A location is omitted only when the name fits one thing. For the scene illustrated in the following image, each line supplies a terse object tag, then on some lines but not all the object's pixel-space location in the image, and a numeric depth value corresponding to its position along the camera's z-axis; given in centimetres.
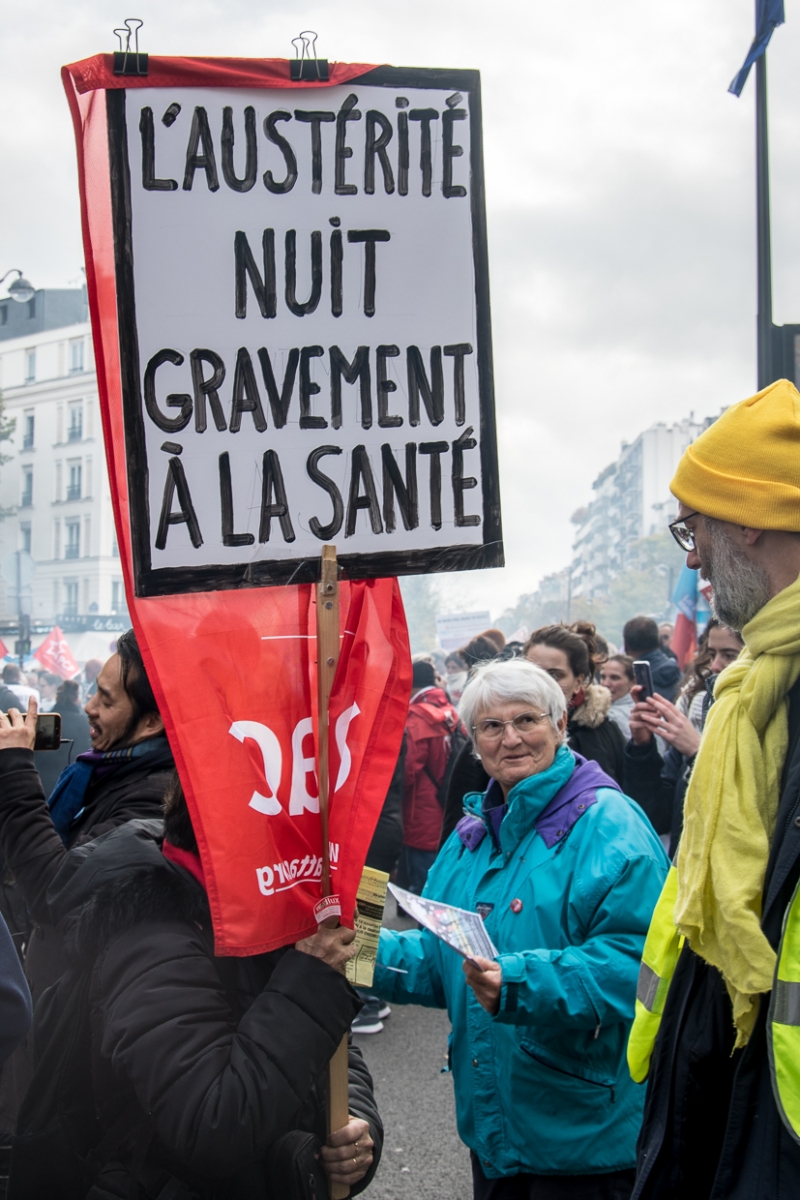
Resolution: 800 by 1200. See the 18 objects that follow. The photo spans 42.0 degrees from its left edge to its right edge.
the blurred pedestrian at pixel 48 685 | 2014
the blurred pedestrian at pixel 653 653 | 622
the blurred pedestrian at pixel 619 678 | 619
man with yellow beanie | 145
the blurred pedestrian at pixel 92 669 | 1411
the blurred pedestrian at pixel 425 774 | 687
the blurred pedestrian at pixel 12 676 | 1390
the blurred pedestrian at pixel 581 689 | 436
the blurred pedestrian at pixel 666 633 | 1224
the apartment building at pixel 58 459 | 4509
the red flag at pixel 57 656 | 1992
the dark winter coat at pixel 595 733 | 450
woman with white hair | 236
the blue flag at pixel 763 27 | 561
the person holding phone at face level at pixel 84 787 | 265
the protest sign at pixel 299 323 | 190
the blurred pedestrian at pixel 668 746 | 405
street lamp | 1689
